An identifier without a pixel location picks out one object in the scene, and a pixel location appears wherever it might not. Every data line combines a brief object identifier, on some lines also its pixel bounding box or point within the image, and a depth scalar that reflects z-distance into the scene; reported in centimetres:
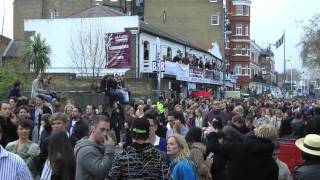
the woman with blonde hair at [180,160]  674
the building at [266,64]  12815
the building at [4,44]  5429
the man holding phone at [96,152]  640
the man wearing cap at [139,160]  567
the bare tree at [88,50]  4556
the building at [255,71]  10881
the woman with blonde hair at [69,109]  1344
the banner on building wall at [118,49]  4400
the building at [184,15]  7550
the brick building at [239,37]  9944
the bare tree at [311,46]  5453
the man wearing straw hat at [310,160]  550
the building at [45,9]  6803
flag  9400
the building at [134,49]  4391
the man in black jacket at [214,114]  1624
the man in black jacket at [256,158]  682
